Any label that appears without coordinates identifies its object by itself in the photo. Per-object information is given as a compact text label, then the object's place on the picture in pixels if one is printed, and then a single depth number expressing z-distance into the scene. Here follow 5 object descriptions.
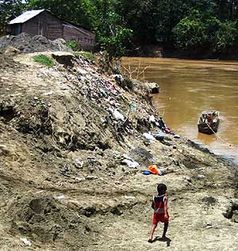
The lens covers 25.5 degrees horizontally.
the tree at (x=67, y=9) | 48.66
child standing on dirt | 8.03
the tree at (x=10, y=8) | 56.00
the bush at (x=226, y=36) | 59.34
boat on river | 19.74
